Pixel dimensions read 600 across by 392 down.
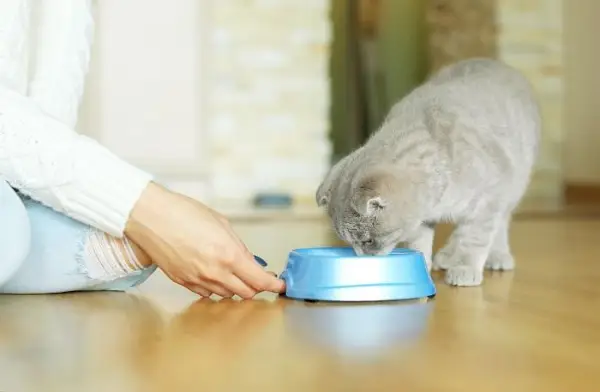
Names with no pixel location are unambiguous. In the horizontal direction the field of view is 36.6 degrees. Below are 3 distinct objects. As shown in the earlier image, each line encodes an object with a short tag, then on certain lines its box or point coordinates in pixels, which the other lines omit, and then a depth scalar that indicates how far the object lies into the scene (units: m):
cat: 1.53
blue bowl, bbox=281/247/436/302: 1.39
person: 1.28
